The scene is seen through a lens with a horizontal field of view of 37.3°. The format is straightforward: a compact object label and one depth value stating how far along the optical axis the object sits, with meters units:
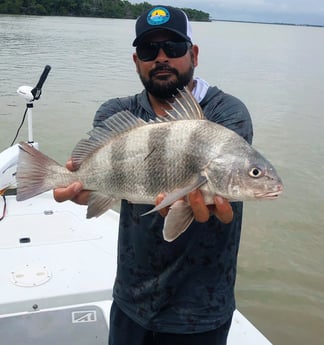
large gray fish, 1.78
